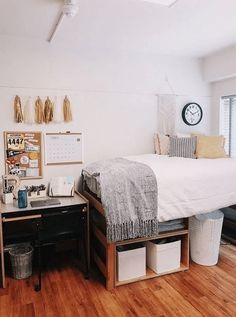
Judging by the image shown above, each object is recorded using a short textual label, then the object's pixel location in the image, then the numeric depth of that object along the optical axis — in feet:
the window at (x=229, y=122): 12.41
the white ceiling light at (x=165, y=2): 6.86
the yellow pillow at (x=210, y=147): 10.67
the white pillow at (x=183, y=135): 11.53
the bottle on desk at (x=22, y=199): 8.16
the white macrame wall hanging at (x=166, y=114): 12.00
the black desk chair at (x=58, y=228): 7.93
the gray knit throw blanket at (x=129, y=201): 7.36
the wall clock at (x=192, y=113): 12.39
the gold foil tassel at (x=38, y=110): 9.87
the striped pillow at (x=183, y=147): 10.78
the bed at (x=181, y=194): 7.97
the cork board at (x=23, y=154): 9.64
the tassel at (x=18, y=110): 9.57
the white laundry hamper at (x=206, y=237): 9.08
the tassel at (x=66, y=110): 10.25
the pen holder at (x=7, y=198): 8.71
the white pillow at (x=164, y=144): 11.41
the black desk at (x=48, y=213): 7.82
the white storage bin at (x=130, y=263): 8.09
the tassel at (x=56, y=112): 10.10
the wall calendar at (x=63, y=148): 10.18
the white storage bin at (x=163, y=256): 8.55
